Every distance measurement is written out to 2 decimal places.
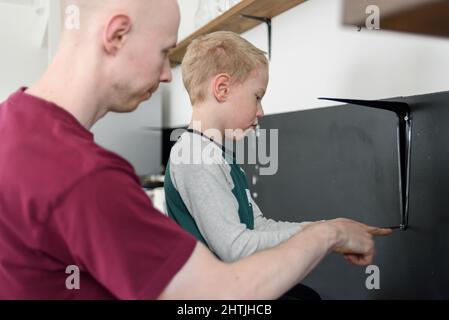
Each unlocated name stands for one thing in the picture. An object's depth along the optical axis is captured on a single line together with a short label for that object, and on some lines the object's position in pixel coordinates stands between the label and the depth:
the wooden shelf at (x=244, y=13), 1.47
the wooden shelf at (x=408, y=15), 0.85
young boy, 0.81
